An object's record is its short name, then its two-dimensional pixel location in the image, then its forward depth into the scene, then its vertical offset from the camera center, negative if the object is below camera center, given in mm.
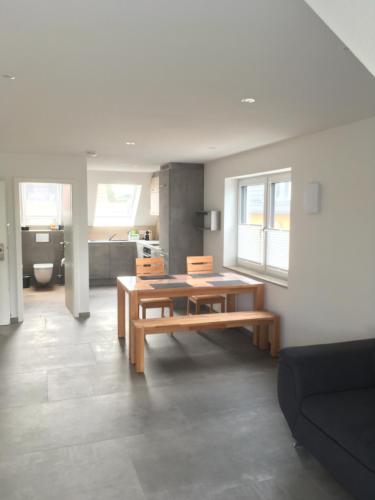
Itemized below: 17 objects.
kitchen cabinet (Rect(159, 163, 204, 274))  6566 +87
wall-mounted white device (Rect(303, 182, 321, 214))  3883 +189
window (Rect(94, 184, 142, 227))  8816 +282
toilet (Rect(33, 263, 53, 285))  8008 -1060
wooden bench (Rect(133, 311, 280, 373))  4070 -1083
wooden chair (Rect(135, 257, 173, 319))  5297 -724
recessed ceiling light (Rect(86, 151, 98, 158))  5457 +840
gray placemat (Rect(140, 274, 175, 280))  5152 -737
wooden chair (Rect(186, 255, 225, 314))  5570 -734
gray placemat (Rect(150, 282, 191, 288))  4636 -748
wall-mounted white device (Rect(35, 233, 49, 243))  8461 -410
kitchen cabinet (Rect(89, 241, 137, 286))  8562 -882
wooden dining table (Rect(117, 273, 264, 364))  4379 -764
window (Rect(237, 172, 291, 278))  4895 -70
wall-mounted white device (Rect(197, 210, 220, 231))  6125 -21
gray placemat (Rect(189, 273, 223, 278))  5312 -732
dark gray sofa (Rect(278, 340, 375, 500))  2180 -1126
